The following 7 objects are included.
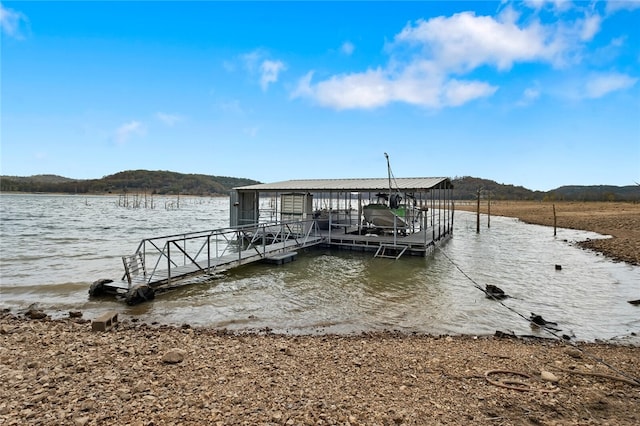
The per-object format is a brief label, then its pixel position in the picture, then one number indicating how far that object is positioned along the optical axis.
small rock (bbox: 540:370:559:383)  4.92
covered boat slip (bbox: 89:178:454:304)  12.88
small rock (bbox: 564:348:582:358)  6.11
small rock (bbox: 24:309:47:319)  8.41
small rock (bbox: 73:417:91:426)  3.77
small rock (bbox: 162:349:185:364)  5.46
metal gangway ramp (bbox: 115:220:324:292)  10.62
